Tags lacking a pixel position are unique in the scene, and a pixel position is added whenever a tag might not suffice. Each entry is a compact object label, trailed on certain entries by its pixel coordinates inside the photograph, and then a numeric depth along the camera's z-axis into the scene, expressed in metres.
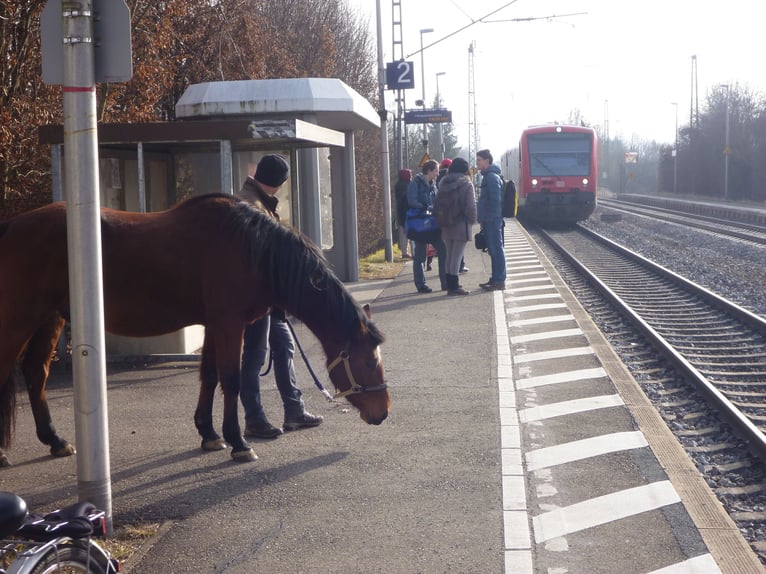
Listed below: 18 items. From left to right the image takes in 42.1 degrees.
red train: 31.36
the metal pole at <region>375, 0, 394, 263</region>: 21.03
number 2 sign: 21.45
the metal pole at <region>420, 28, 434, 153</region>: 41.65
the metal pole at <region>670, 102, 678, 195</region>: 77.56
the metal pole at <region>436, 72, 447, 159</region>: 44.34
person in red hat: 19.74
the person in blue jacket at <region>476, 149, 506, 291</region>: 14.98
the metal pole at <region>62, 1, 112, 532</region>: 4.68
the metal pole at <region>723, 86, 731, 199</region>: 55.91
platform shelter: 9.16
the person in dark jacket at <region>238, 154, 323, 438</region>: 6.81
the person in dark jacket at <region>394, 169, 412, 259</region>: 17.72
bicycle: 3.10
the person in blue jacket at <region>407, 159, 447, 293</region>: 15.19
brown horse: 6.00
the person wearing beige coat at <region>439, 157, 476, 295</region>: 14.26
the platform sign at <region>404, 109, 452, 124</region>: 24.12
